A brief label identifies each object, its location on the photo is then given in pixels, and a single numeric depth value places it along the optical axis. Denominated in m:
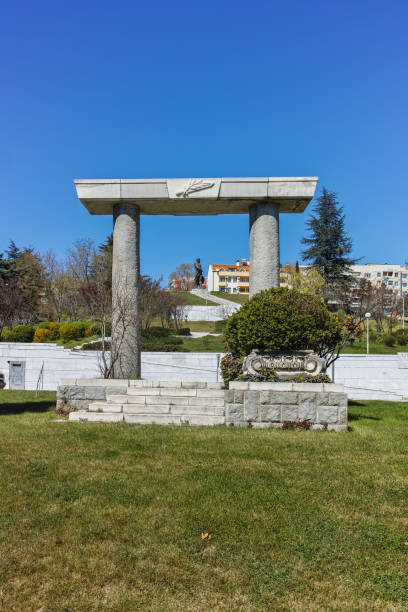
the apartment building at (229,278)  96.50
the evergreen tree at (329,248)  34.41
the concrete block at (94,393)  8.70
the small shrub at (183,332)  29.68
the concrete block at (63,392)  8.66
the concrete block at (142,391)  8.80
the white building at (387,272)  87.50
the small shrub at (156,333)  25.92
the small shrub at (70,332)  24.19
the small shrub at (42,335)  24.17
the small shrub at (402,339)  29.78
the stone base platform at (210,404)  7.32
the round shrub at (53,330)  25.01
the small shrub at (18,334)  23.38
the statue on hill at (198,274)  63.31
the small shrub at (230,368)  8.85
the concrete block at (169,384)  9.41
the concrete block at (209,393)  8.66
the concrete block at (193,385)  9.68
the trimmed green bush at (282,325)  8.29
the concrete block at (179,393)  8.70
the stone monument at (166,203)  11.30
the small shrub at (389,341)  28.98
